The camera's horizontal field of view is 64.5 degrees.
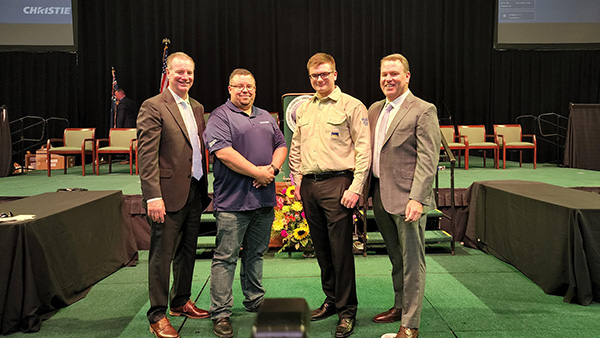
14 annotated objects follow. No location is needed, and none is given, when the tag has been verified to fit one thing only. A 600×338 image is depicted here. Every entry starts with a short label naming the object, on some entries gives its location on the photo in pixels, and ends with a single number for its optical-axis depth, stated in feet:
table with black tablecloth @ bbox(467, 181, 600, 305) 9.84
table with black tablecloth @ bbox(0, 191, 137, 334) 8.66
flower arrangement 13.89
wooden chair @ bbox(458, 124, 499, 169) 25.74
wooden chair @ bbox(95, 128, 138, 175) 24.66
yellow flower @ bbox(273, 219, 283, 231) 13.98
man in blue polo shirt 8.51
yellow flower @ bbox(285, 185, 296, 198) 14.09
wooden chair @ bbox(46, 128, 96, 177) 23.66
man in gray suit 7.68
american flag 26.79
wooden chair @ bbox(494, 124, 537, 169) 25.31
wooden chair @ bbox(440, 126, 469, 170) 24.26
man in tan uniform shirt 8.29
